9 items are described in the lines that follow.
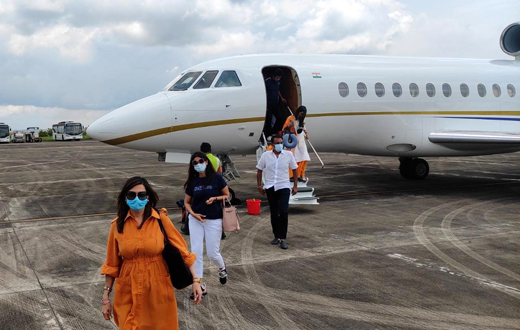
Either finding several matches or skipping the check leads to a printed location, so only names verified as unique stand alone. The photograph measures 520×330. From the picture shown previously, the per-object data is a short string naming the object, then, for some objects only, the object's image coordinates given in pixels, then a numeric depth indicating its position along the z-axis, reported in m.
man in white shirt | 8.66
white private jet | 12.05
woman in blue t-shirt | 6.39
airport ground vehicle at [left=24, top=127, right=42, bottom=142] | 67.00
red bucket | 11.55
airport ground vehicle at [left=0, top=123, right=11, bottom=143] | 63.47
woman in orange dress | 3.82
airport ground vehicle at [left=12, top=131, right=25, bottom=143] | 66.75
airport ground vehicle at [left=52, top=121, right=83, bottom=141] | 68.69
